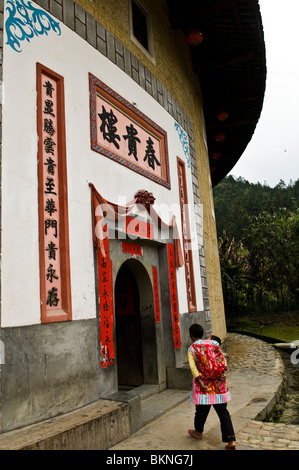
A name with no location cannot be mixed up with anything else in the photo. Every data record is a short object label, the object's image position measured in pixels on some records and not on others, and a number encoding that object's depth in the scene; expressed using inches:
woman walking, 135.7
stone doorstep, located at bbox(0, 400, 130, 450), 115.2
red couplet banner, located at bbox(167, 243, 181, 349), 243.3
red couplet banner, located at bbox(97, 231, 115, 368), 173.8
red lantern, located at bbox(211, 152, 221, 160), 535.5
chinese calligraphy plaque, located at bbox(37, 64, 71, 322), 152.1
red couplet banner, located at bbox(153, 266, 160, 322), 238.7
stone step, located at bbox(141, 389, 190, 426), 180.5
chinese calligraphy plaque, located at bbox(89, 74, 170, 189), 200.1
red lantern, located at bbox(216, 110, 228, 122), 432.5
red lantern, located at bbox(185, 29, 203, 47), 317.4
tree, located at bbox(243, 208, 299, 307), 712.4
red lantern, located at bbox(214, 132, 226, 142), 480.4
